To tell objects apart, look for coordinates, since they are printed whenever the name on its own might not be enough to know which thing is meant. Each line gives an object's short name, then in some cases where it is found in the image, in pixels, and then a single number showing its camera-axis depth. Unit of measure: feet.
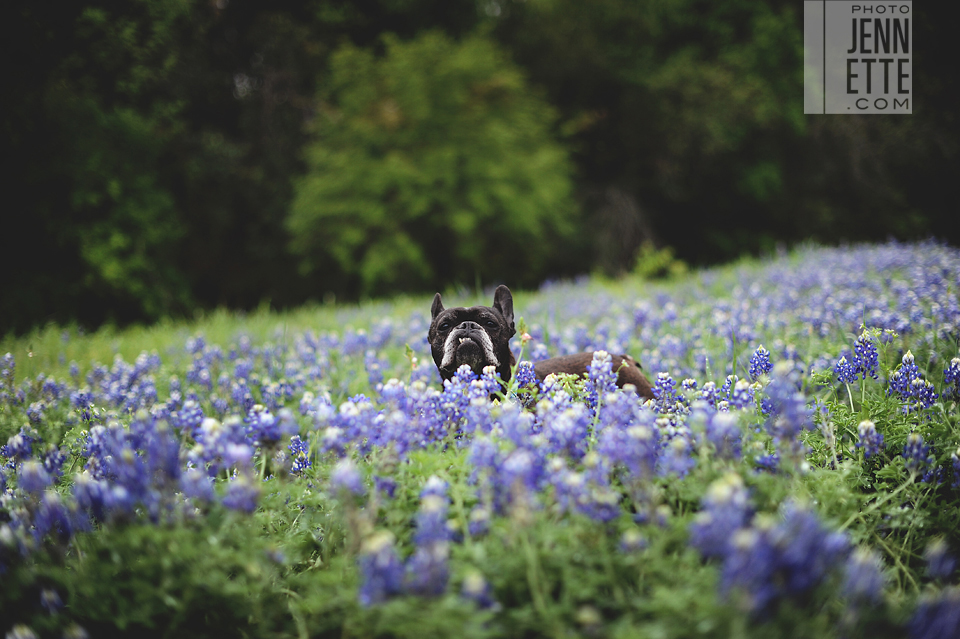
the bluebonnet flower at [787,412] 7.54
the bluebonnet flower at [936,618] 6.91
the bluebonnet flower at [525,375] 8.40
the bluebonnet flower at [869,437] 7.98
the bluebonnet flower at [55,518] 7.57
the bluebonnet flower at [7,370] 10.21
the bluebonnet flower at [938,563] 7.23
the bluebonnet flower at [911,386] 8.42
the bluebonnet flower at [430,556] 7.17
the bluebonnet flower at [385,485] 7.64
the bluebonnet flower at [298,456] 8.47
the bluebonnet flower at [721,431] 7.48
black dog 8.83
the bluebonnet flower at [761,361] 8.70
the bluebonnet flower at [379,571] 7.15
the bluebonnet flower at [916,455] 7.96
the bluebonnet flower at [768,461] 7.66
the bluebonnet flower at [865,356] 8.67
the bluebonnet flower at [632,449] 7.38
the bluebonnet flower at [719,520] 6.82
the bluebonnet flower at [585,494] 7.39
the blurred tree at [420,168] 38.89
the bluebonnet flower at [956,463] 8.00
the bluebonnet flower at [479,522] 7.39
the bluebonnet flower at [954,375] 8.48
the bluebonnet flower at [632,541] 7.22
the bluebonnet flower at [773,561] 6.48
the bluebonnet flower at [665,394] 8.43
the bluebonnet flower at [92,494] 7.53
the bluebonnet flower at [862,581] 6.70
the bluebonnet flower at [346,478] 7.33
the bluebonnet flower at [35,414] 9.45
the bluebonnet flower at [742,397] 7.92
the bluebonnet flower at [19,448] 8.10
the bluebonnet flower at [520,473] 7.30
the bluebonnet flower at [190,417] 7.70
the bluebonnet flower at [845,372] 8.75
